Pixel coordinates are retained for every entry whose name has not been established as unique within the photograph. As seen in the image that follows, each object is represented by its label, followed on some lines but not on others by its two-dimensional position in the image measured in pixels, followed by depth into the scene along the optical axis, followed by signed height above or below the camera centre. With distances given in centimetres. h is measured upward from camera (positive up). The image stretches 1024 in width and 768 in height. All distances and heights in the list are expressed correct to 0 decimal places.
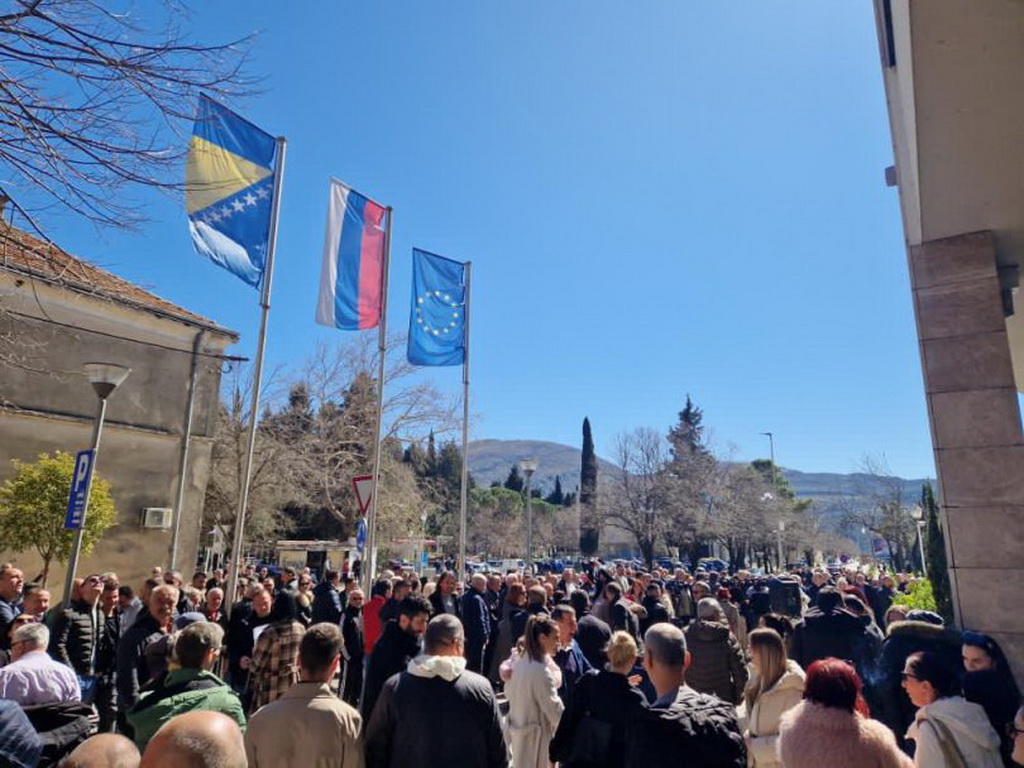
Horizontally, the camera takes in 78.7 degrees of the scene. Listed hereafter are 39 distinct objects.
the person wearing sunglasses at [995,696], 368 -95
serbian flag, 1120 +484
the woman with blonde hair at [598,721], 379 -116
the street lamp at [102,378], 827 +189
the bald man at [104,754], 191 -70
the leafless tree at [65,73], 359 +266
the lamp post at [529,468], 2242 +212
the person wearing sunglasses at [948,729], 329 -102
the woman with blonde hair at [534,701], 488 -133
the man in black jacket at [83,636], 618 -113
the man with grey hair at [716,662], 553 -114
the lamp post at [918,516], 2642 +75
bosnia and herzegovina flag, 856 +475
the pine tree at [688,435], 4828 +870
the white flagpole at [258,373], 805 +218
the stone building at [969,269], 476 +299
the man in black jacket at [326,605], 938 -117
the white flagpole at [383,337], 1190 +369
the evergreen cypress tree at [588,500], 4953 +248
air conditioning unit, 1767 +17
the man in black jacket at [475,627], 906 -142
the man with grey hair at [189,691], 338 -92
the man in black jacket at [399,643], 598 -110
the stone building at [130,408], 1585 +311
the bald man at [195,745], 197 -69
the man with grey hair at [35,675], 379 -93
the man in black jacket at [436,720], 339 -105
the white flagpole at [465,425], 1348 +238
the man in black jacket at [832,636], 628 -103
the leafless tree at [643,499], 4181 +205
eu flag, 1334 +462
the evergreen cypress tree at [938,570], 781 -48
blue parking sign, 770 +42
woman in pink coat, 266 -85
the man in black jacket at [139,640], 540 -102
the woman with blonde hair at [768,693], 398 -104
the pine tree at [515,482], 9250 +679
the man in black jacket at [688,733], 307 -99
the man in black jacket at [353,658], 891 -183
